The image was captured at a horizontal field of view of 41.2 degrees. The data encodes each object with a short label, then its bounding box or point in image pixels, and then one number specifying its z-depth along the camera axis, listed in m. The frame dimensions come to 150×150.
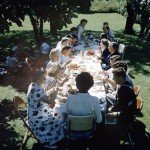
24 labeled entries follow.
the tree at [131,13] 12.83
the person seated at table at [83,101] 3.66
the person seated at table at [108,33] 8.46
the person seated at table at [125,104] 4.07
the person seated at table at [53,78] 4.71
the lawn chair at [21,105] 4.35
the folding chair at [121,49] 6.94
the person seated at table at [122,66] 4.80
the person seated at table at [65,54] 6.08
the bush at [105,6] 23.55
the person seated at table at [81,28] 8.54
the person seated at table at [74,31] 8.47
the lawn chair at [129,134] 4.09
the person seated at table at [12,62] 7.23
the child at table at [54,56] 5.53
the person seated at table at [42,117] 4.09
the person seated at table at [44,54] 7.47
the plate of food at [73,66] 5.77
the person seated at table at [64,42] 6.91
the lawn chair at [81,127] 3.58
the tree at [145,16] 12.04
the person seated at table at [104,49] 6.90
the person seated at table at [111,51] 6.44
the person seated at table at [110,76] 5.07
